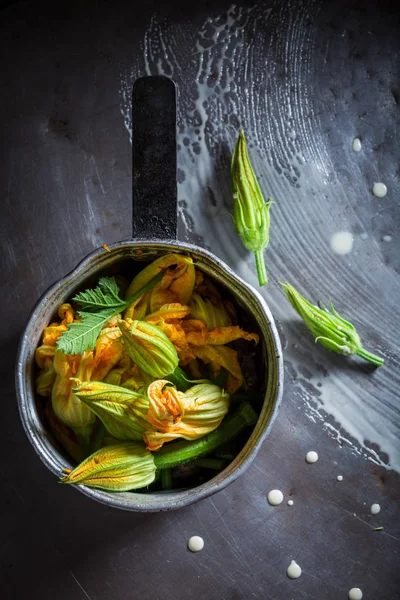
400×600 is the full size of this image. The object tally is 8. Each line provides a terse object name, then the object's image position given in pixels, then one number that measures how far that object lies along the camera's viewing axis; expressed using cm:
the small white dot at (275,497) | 97
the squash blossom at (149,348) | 77
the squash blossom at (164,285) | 82
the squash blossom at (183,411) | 76
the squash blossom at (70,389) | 81
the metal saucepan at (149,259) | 78
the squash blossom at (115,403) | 77
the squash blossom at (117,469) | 77
